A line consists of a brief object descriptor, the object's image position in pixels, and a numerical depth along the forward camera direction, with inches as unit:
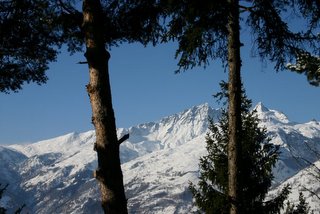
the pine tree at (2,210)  569.9
